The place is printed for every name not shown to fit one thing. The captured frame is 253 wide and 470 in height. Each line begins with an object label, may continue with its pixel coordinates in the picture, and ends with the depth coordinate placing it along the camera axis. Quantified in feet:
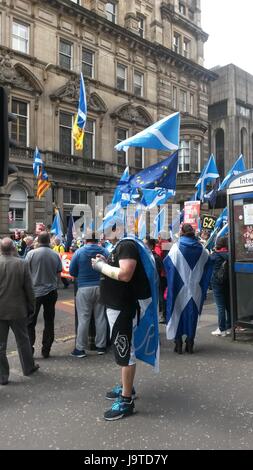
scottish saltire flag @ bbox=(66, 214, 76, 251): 48.67
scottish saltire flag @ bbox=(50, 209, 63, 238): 52.65
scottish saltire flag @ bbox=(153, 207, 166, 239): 44.50
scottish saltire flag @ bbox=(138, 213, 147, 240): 41.55
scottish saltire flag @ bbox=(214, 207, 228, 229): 35.95
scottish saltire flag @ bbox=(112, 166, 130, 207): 33.99
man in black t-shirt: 13.07
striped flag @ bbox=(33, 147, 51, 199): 62.99
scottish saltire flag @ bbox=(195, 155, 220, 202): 47.63
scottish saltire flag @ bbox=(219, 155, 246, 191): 40.41
